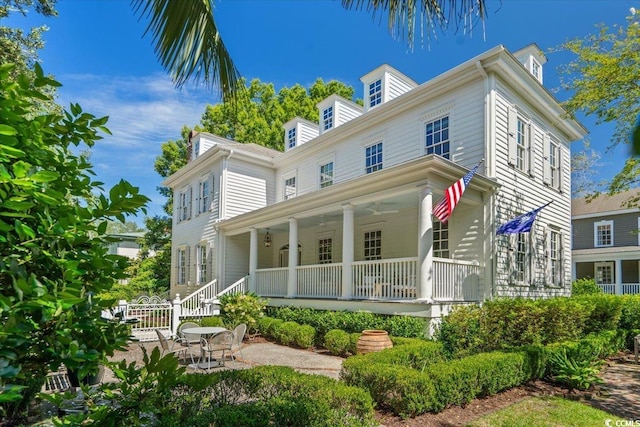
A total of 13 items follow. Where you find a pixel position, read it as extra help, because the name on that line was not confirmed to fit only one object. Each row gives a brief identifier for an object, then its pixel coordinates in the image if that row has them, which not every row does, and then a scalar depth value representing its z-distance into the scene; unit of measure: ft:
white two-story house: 36.17
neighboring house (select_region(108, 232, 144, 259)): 136.41
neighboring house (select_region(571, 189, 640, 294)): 82.79
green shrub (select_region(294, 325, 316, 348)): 37.91
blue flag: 35.68
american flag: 30.71
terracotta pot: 28.48
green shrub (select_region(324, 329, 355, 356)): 33.40
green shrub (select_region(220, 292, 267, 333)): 44.55
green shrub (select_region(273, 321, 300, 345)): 39.24
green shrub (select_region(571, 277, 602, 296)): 64.91
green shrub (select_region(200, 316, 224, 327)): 41.88
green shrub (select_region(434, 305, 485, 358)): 31.19
